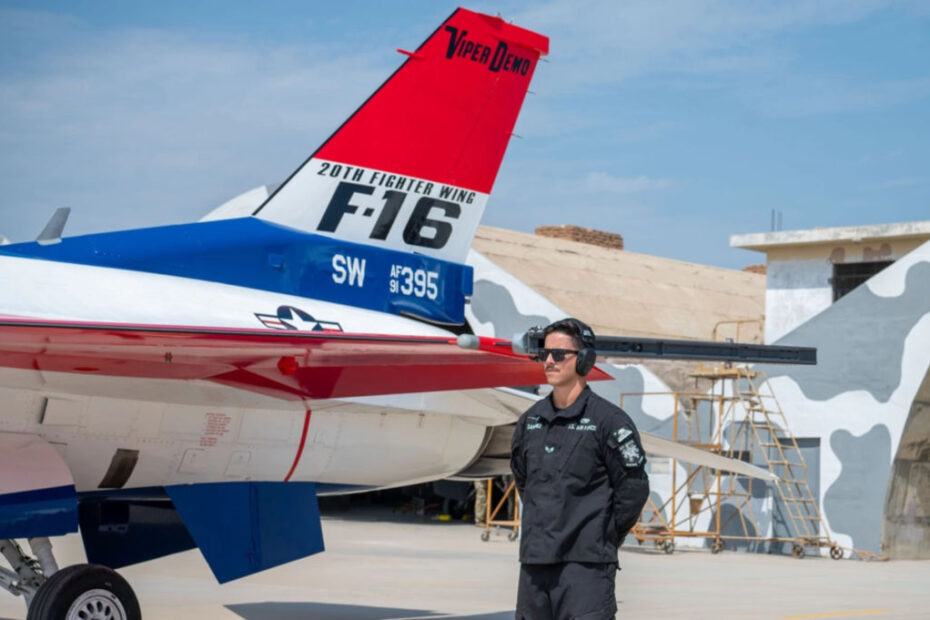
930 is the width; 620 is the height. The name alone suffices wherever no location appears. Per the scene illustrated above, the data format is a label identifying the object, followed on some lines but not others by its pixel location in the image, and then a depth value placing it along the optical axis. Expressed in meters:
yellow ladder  21.52
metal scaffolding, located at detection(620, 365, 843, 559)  21.70
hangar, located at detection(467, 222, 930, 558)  20.97
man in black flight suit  5.40
